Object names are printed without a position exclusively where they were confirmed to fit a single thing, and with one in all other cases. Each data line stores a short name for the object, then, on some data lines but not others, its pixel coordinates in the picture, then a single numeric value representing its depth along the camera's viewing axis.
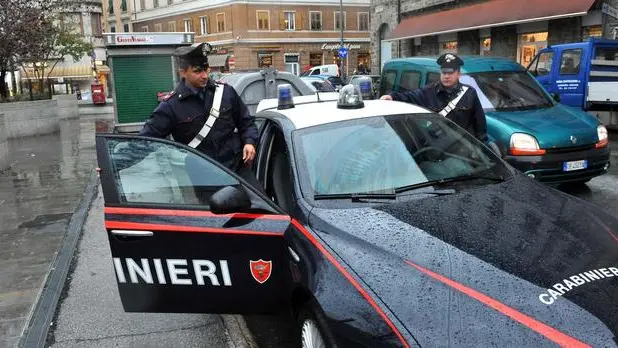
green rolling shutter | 14.45
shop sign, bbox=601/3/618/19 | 17.14
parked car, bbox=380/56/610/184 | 6.58
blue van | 11.80
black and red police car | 2.17
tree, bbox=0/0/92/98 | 12.96
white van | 32.28
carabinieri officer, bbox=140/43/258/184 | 4.23
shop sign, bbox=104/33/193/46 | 13.98
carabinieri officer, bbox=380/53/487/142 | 5.28
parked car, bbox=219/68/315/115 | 9.99
